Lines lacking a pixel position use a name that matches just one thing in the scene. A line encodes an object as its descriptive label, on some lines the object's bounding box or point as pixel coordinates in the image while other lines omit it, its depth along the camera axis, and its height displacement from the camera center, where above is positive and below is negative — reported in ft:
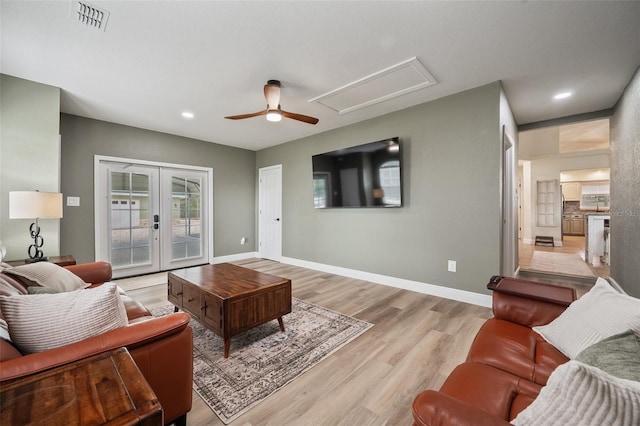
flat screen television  11.91 +1.81
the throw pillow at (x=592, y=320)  3.24 -1.54
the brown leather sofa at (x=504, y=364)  2.42 -2.25
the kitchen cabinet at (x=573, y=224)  30.48 -1.63
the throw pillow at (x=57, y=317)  3.21 -1.38
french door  13.52 -0.28
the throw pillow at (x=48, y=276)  5.66 -1.51
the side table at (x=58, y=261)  8.32 -1.65
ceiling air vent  5.90 +4.71
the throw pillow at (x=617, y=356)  2.31 -1.44
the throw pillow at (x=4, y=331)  3.19 -1.52
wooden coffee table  6.53 -2.41
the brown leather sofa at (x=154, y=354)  2.93 -1.87
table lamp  7.89 +0.17
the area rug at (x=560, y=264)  14.52 -3.41
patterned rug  5.27 -3.69
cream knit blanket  1.61 -1.26
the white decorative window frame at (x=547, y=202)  24.66 +0.84
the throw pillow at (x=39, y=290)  4.72 -1.45
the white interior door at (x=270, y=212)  18.26 -0.04
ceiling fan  8.77 +3.82
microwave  30.27 +0.99
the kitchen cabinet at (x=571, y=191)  31.81 +2.45
